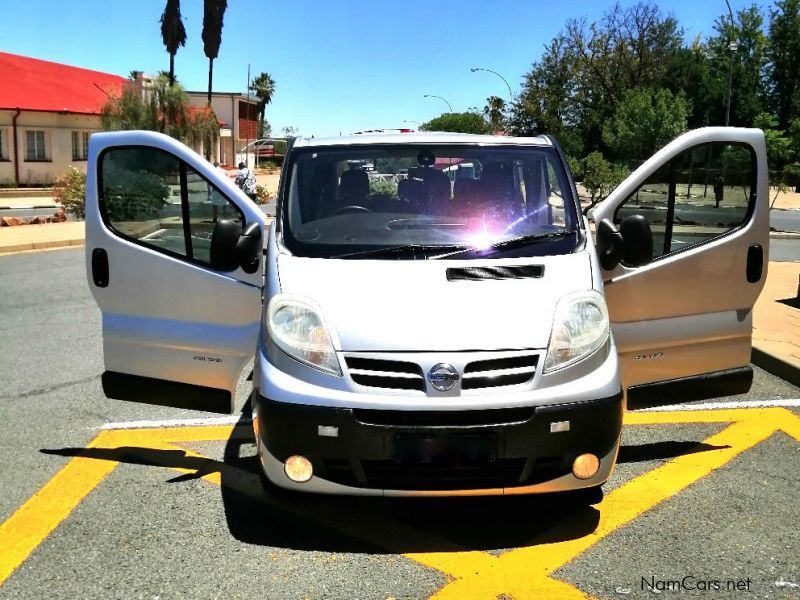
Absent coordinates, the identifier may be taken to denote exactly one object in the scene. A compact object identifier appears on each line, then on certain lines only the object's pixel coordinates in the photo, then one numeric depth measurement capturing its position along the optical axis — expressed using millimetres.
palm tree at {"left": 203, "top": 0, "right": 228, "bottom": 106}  45969
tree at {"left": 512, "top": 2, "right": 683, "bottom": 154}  60938
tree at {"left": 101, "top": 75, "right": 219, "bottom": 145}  35688
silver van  3350
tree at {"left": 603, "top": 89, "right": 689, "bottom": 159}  48250
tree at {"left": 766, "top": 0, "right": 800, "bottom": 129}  66125
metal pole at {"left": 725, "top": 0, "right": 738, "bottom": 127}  32956
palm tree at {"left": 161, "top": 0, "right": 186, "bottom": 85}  45000
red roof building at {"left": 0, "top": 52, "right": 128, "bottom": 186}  34625
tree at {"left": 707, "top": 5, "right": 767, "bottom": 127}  64812
